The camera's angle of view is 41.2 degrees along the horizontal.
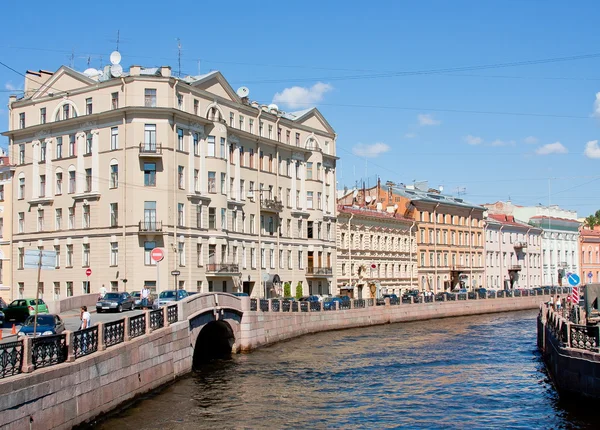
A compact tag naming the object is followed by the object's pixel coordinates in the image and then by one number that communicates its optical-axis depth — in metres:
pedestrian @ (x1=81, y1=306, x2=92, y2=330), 26.85
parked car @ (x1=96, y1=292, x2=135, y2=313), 43.31
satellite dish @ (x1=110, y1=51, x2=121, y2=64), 58.62
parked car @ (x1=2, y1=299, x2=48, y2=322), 38.44
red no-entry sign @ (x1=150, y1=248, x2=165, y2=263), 30.46
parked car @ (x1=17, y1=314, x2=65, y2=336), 27.00
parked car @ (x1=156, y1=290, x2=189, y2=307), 42.03
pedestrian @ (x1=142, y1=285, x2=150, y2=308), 43.83
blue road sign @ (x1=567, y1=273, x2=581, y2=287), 37.66
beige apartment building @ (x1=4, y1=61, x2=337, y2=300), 55.69
